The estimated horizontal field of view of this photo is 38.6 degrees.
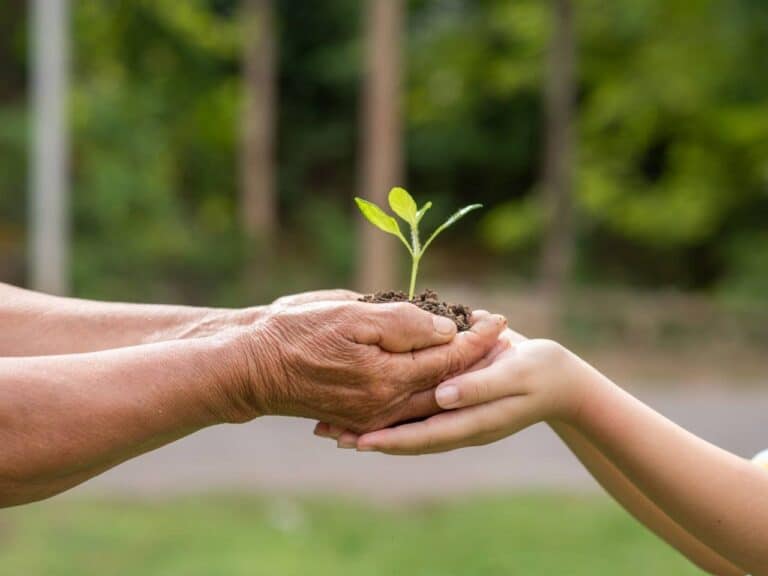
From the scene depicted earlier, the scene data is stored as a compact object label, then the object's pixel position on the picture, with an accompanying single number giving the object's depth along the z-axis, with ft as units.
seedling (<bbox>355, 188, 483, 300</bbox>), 8.65
